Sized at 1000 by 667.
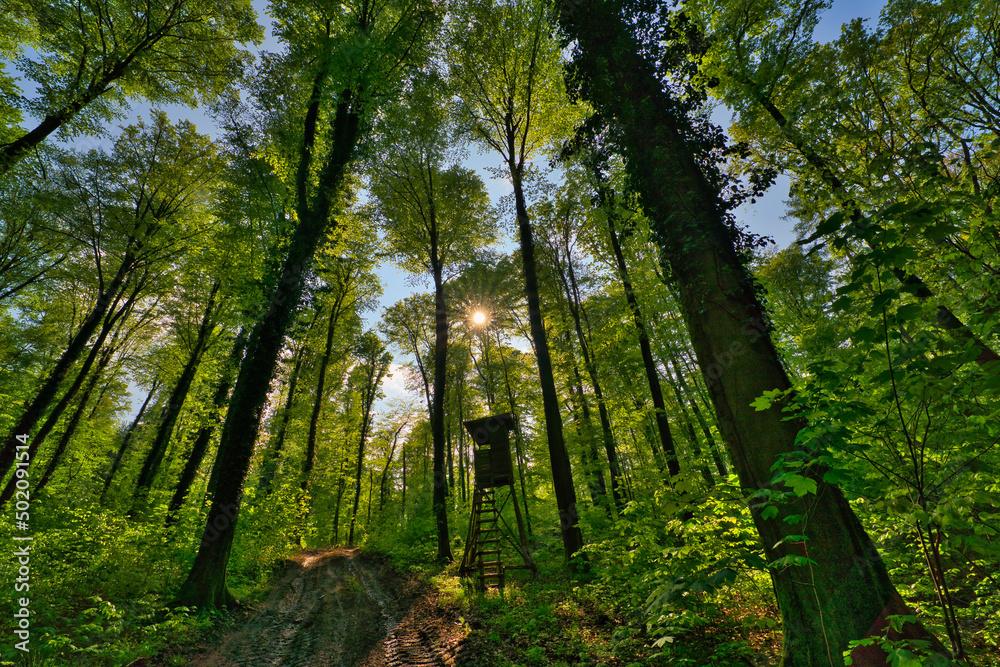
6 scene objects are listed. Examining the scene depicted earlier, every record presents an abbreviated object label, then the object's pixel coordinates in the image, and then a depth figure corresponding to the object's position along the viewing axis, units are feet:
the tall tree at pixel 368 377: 66.74
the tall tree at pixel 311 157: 22.72
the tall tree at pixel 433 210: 42.27
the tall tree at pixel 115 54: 24.22
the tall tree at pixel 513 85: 33.42
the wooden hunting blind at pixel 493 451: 32.83
